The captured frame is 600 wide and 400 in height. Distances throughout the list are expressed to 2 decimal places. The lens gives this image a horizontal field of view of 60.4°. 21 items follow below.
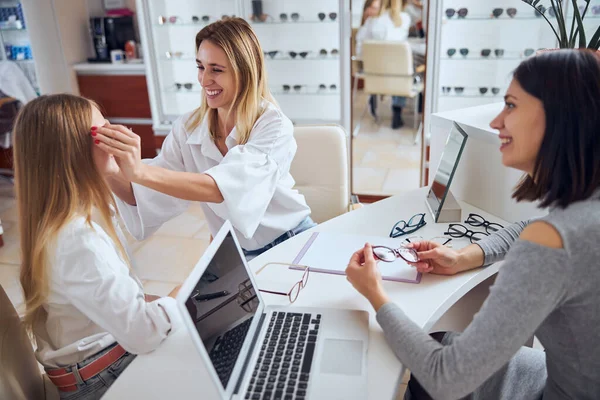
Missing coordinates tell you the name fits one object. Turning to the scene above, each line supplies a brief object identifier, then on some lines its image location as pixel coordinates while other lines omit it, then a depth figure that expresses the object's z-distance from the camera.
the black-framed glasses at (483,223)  1.61
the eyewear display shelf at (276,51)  3.60
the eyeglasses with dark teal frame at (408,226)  1.58
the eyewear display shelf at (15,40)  4.19
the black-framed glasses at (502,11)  3.28
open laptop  0.91
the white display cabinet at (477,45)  3.25
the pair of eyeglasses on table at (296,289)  1.26
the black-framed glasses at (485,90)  3.54
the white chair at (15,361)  1.10
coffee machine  4.06
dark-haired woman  0.88
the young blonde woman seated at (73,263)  1.07
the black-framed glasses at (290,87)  3.83
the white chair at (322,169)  1.99
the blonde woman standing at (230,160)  1.47
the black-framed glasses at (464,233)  1.55
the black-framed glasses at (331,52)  3.59
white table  0.99
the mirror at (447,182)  1.63
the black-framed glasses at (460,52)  3.44
